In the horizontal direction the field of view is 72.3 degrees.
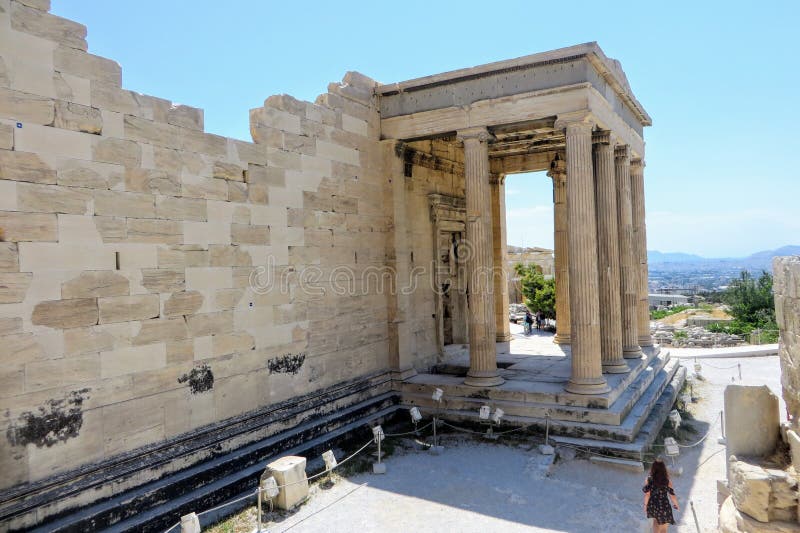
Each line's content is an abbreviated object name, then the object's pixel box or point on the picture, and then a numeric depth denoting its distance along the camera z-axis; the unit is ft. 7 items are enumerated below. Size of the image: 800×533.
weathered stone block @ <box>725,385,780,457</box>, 19.92
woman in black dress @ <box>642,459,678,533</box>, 23.03
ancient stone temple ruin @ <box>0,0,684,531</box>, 23.49
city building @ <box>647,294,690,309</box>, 305.12
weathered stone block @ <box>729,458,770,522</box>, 16.69
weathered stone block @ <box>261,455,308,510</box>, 27.63
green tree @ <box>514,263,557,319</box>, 83.10
